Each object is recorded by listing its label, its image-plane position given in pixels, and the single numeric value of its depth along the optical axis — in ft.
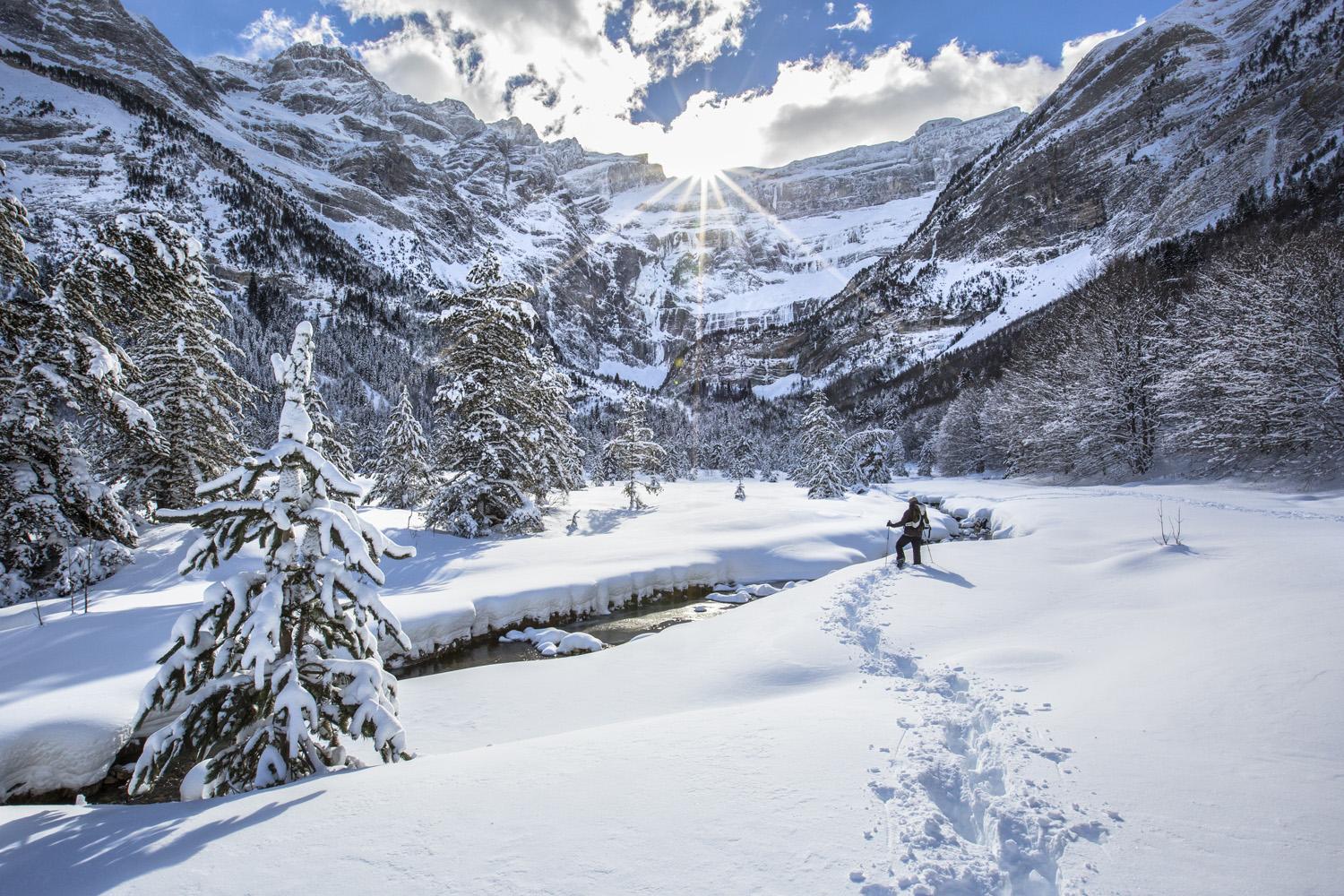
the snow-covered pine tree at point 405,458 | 111.96
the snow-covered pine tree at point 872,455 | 171.01
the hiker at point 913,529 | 43.82
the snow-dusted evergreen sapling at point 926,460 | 257.98
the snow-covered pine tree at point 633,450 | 102.47
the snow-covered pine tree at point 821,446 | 127.03
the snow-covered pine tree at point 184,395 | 49.80
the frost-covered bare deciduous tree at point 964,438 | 217.77
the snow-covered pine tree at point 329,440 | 74.90
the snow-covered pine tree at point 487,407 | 62.64
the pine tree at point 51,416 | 31.91
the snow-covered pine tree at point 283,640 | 16.16
